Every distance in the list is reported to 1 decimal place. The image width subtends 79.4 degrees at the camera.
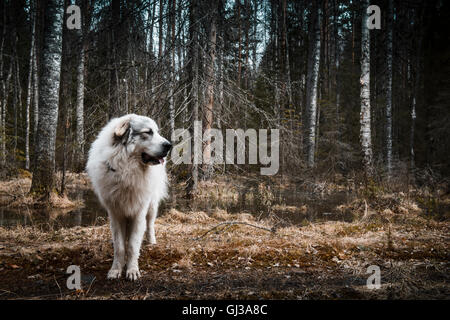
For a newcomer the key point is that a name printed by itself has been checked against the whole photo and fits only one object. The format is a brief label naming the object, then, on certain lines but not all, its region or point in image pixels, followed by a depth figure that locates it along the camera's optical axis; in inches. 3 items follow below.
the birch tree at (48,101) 278.8
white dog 122.4
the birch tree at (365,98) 319.9
